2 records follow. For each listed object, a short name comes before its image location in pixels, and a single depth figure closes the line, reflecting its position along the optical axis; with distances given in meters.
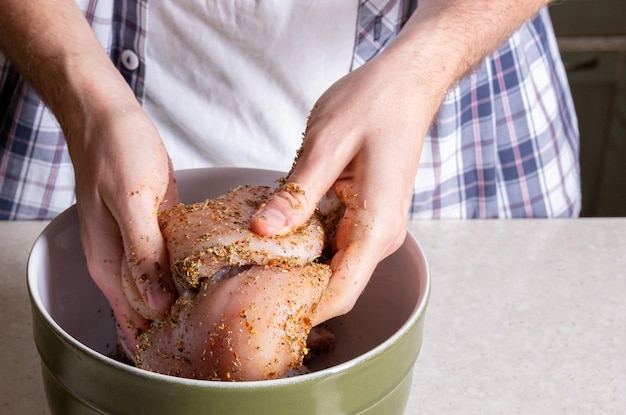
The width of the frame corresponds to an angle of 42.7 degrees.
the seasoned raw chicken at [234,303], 0.64
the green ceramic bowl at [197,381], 0.57
